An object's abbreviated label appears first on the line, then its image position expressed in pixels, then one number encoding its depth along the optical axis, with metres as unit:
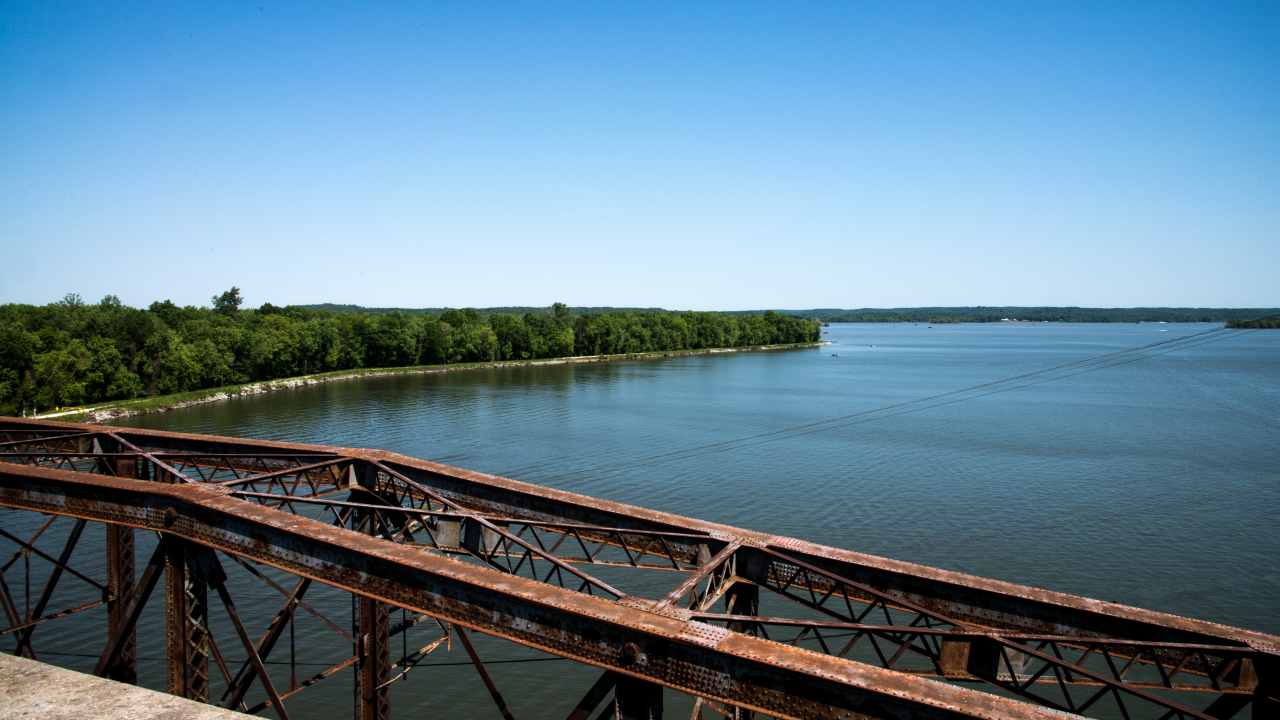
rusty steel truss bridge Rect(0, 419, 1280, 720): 5.73
